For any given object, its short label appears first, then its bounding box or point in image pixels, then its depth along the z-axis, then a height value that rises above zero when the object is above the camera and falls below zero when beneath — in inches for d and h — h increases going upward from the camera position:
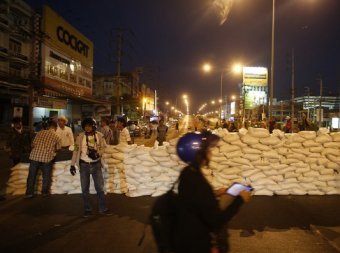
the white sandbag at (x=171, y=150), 325.2 -19.4
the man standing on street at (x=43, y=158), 310.3 -27.3
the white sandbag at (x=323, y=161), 319.9 -26.3
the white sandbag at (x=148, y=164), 322.7 -32.0
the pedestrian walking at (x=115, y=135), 394.9 -8.4
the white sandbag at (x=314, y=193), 316.5 -53.5
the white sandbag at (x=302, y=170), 318.3 -34.3
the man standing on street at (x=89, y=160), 254.5 -23.6
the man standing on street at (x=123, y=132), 374.6 -4.7
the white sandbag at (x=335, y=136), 324.8 -4.6
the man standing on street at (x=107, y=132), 391.5 -5.2
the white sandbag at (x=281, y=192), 314.2 -53.3
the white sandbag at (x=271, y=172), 317.1 -36.5
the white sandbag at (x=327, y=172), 319.0 -35.7
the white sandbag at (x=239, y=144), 324.2 -12.9
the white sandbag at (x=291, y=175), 318.0 -38.8
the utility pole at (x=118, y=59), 1421.1 +289.9
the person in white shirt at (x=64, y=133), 383.2 -7.6
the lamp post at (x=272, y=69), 684.7 +118.4
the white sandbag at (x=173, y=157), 324.5 -25.6
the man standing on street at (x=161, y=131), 537.6 -4.3
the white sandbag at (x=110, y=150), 327.6 -20.5
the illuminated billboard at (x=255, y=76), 1393.9 +207.6
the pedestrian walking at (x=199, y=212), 92.1 -21.2
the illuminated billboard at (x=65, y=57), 1404.7 +309.0
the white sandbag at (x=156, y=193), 313.4 -56.2
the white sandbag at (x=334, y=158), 319.3 -23.9
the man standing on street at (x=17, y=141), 353.4 -15.3
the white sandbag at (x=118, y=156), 325.4 -25.6
